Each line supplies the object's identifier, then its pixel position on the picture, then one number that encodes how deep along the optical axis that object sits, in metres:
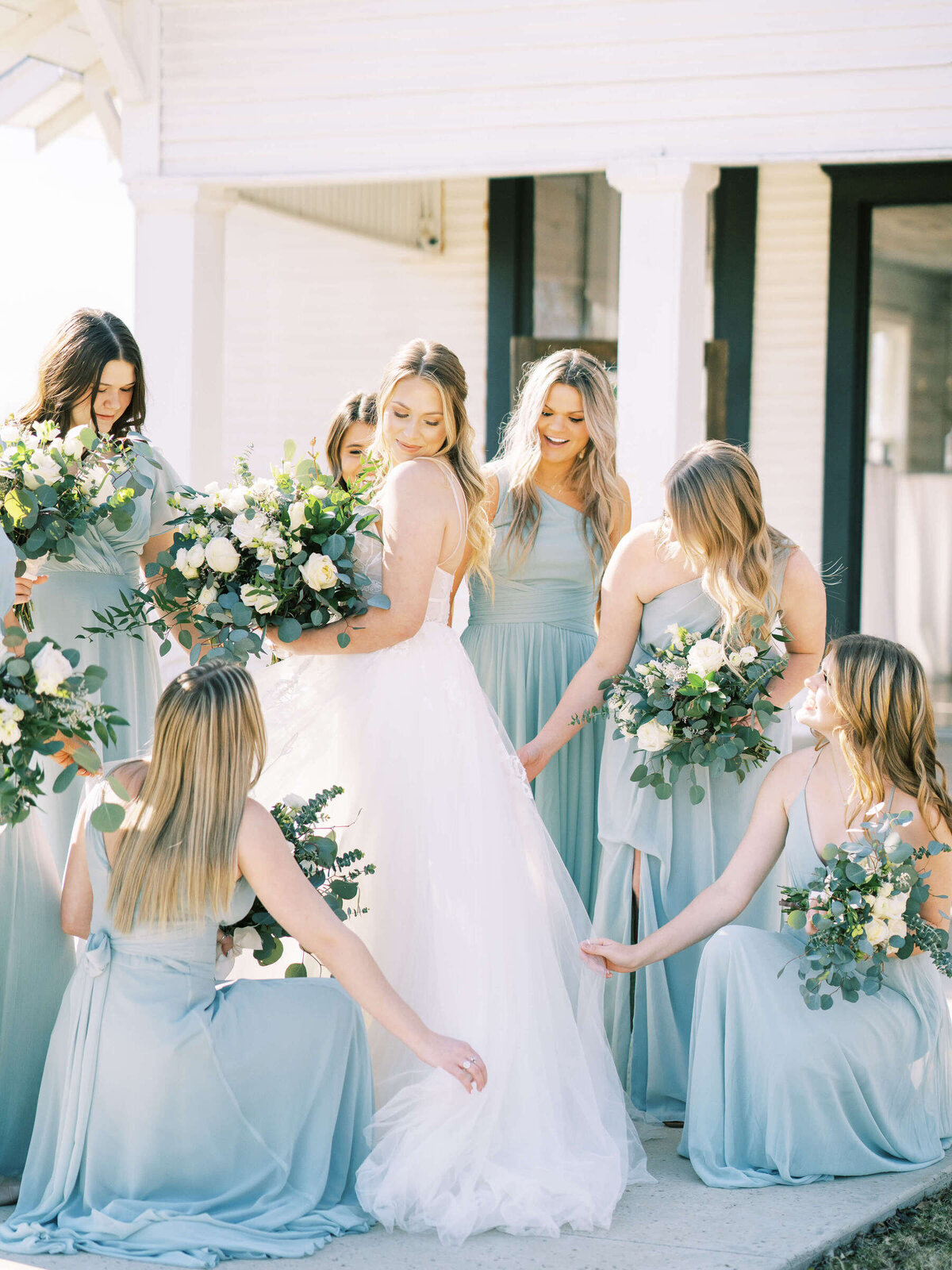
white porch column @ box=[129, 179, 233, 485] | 8.47
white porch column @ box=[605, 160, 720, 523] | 7.52
